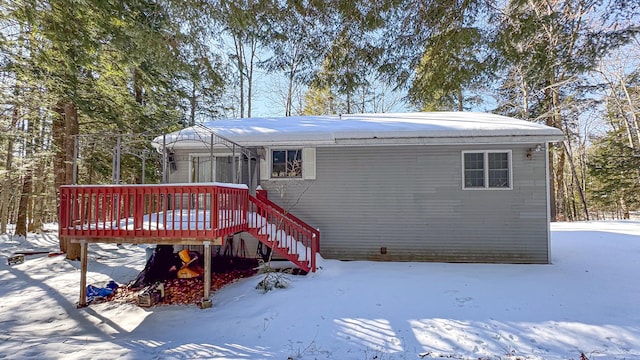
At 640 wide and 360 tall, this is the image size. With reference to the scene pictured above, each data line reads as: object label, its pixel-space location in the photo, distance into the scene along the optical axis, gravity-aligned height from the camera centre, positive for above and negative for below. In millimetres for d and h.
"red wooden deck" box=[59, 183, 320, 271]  4984 -516
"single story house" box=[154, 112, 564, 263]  7172 +195
